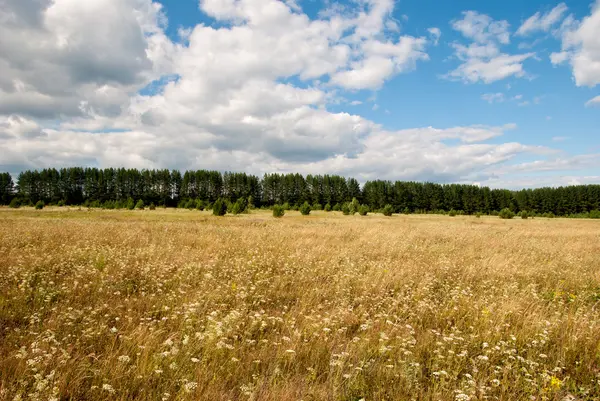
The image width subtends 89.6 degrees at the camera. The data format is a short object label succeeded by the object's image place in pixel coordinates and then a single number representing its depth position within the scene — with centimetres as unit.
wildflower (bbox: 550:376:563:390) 303
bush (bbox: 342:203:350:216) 6168
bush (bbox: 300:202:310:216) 5392
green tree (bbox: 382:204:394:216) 5969
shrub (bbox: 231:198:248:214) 4859
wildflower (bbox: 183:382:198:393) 276
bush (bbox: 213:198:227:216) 4319
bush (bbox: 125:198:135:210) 6232
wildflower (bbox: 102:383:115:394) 267
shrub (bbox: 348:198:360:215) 6250
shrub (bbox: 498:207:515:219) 6200
